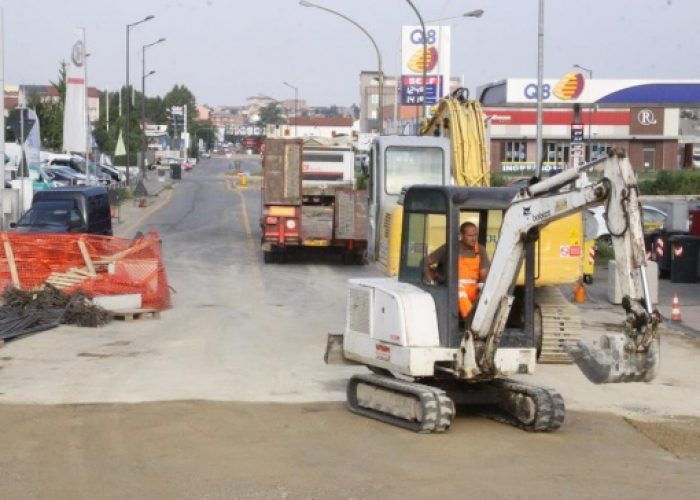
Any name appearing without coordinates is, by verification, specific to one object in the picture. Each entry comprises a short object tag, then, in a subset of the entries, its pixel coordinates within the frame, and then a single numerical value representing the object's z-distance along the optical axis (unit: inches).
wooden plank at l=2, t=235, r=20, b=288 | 870.4
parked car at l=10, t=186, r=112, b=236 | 1118.4
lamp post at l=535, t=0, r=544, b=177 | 1243.2
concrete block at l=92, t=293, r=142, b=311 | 826.8
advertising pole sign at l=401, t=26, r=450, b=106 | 2571.4
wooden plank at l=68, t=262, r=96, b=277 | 863.7
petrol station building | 3560.5
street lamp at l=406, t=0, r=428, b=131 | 1635.1
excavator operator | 470.6
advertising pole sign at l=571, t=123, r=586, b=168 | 1285.7
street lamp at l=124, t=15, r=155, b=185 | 2600.9
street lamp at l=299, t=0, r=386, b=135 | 1911.3
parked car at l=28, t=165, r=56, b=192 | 1770.2
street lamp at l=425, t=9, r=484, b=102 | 1745.8
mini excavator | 395.5
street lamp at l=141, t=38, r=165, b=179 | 3004.4
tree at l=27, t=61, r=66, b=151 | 3208.7
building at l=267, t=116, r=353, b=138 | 6615.7
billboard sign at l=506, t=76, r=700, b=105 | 1859.0
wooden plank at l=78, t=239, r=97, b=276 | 868.0
